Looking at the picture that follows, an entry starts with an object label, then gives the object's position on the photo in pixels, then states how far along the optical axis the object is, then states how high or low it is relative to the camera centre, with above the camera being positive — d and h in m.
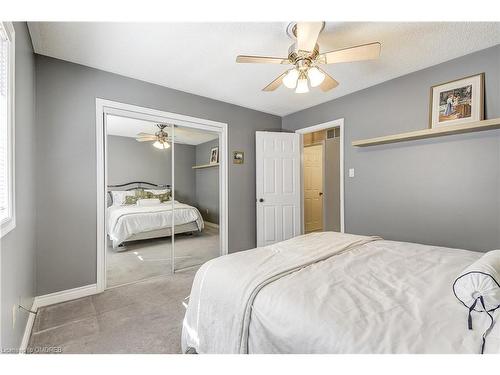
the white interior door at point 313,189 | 5.53 -0.06
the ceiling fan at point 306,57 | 1.66 +1.01
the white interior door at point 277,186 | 3.79 +0.01
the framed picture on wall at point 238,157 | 3.67 +0.48
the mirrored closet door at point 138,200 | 2.73 -0.16
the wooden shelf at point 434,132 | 2.04 +0.54
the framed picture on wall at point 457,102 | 2.22 +0.86
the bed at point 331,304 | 0.81 -0.51
